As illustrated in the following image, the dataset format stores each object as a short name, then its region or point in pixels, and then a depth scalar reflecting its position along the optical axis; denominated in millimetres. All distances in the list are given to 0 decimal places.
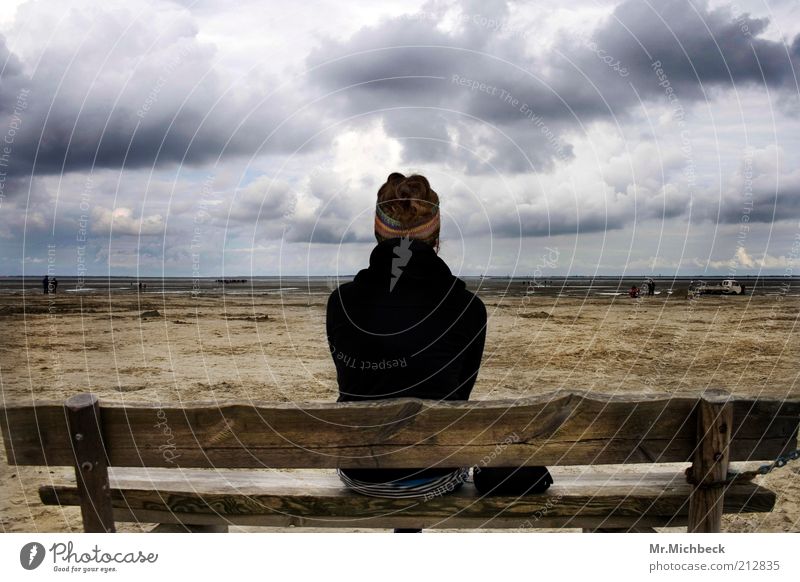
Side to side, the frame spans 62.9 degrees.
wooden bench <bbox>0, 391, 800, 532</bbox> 3031
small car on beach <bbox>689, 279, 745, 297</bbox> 41959
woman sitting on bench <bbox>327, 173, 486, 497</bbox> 3402
